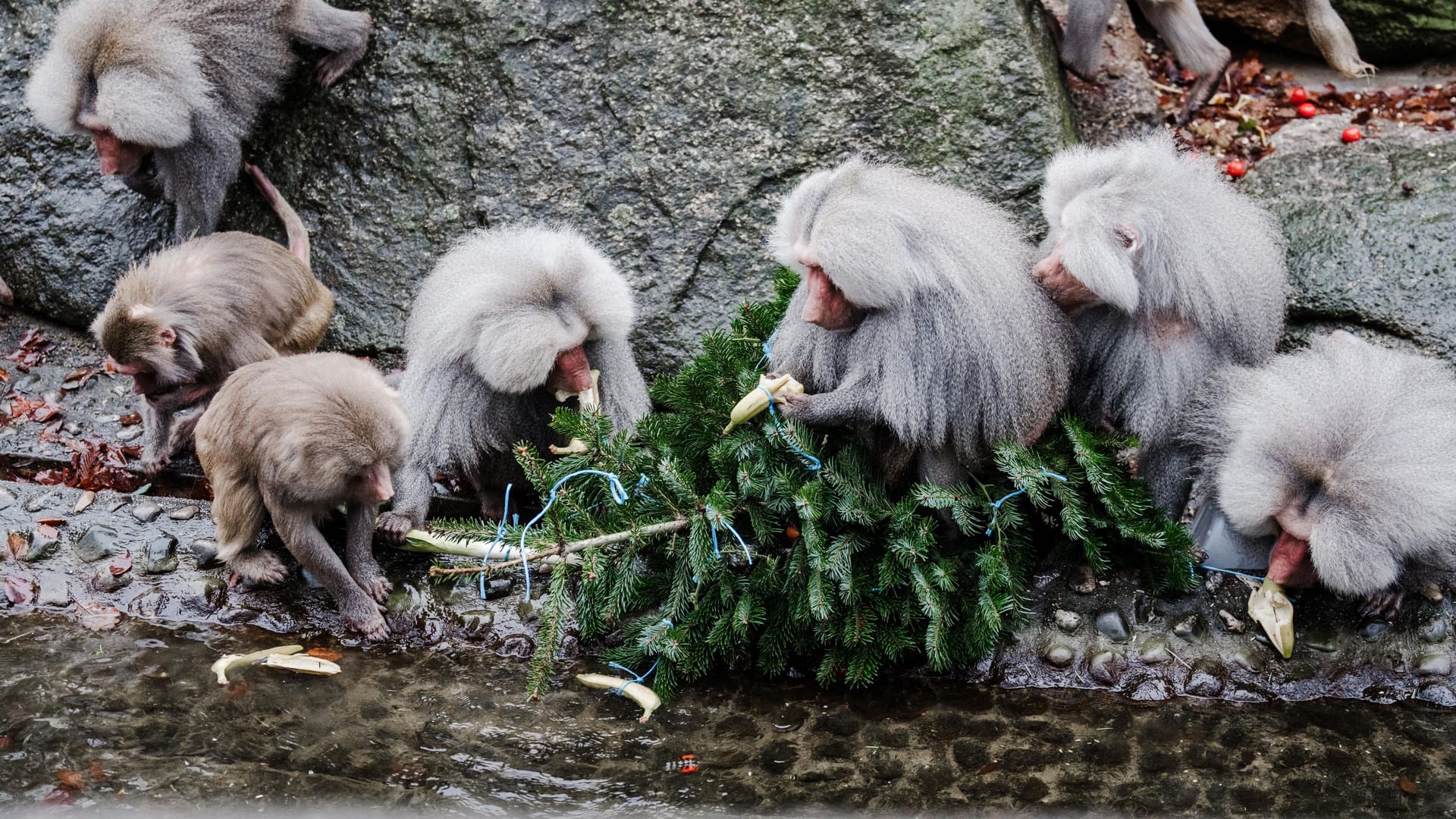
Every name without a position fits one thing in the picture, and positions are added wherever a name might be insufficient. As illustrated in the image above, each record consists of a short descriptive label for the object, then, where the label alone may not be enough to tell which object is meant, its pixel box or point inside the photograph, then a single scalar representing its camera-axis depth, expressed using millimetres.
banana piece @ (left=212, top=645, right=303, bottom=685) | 4499
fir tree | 4395
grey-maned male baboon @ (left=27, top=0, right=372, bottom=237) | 5656
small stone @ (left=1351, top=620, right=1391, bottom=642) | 4520
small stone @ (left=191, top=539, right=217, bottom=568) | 5039
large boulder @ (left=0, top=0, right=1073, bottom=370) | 6078
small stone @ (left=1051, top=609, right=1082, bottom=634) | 4633
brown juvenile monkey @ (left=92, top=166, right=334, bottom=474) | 5168
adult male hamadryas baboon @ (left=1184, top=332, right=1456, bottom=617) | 4086
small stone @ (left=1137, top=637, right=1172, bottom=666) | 4551
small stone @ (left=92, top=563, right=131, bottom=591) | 4957
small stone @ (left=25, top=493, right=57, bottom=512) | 5250
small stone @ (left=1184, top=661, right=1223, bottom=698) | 4477
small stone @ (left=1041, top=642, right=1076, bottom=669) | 4570
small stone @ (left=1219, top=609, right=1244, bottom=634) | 4574
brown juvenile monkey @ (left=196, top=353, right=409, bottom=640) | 4352
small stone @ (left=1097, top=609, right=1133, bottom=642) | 4605
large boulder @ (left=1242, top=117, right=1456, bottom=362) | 5707
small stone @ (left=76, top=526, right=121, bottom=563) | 5062
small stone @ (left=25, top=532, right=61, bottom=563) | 5047
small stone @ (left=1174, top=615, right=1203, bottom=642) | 4582
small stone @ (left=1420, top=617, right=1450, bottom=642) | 4516
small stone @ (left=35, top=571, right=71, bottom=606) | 4922
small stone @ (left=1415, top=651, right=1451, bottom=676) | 4457
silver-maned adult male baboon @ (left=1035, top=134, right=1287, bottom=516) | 4516
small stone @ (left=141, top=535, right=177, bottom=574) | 5016
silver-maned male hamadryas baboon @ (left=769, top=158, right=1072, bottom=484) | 4121
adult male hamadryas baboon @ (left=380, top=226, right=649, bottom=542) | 4645
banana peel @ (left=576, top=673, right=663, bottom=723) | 4402
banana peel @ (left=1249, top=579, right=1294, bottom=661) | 4500
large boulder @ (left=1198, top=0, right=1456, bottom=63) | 7195
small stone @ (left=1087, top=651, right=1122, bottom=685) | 4539
